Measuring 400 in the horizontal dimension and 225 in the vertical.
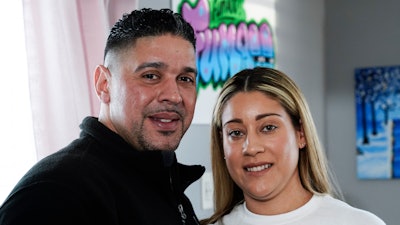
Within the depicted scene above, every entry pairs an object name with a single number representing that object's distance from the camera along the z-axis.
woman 1.69
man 1.31
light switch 2.57
